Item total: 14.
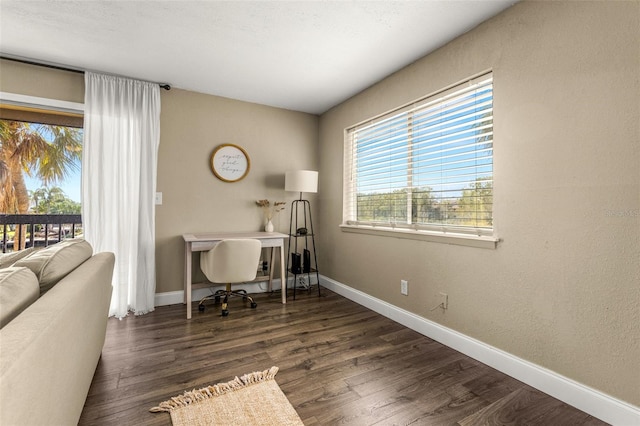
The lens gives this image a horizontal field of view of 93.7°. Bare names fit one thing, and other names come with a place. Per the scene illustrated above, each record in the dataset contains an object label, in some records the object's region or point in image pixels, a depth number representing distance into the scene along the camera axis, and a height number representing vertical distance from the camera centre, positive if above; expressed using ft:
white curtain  9.59 +1.09
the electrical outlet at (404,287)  9.16 -2.26
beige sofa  2.35 -1.21
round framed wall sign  11.83 +2.03
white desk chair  9.55 -1.57
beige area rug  5.01 -3.45
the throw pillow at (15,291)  3.10 -0.92
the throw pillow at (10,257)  5.11 -0.82
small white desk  9.79 -1.01
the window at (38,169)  9.21 +1.36
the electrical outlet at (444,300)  7.95 -2.31
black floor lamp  12.00 -0.59
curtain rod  8.88 +4.51
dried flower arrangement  12.64 +0.26
